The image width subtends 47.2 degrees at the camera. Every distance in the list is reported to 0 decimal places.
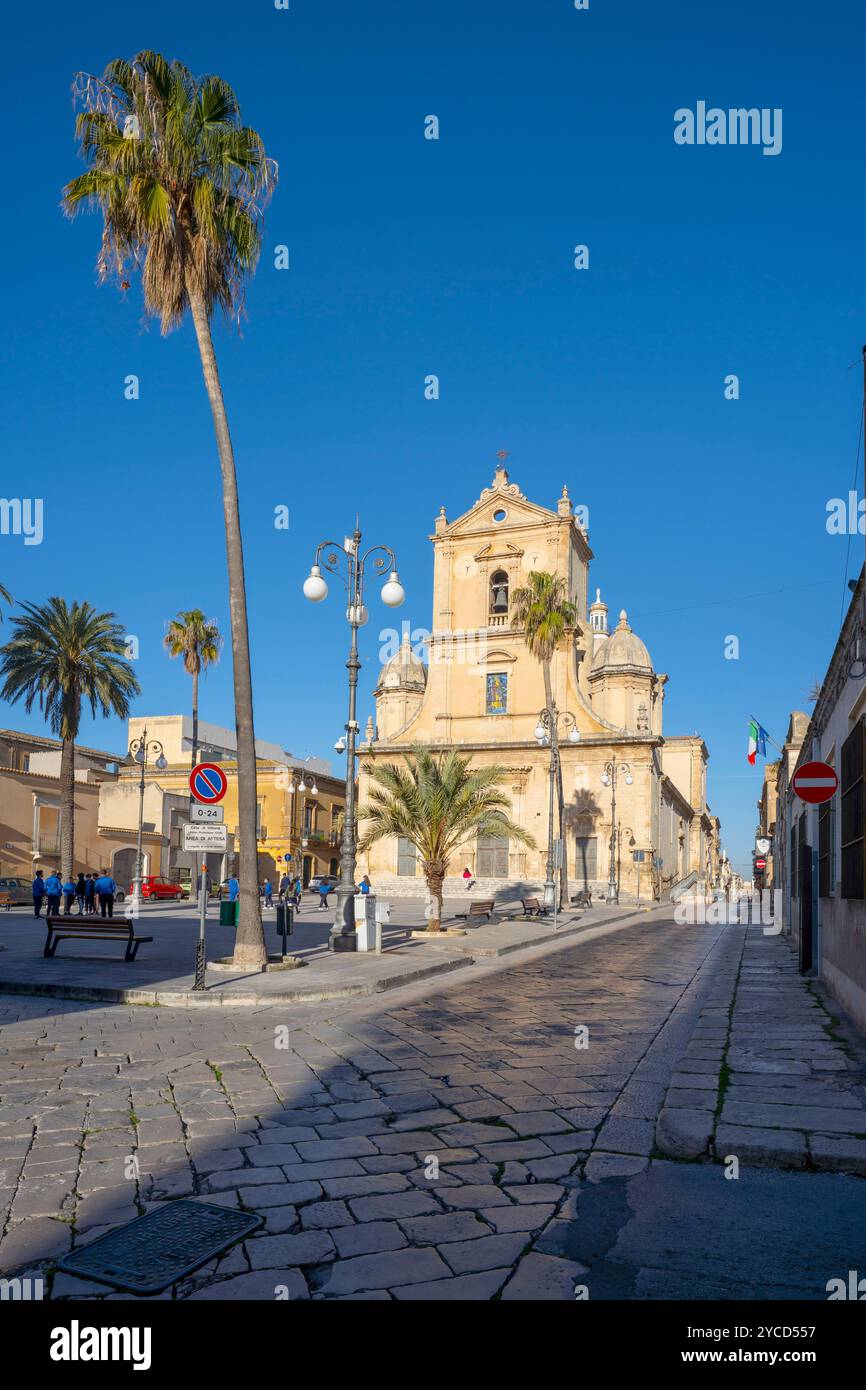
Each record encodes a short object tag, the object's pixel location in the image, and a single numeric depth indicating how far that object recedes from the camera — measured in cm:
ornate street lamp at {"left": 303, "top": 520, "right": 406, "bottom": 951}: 1780
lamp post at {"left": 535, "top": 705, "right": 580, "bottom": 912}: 3272
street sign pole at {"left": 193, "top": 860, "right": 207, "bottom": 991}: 1188
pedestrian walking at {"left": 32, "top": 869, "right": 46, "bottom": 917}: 2573
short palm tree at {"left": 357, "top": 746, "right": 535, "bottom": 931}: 2420
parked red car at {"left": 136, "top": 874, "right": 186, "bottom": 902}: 4178
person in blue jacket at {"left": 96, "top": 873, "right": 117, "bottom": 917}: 2459
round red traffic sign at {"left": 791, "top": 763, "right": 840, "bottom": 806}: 1123
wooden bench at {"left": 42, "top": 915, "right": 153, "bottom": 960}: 1485
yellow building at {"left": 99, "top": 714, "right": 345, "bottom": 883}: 5084
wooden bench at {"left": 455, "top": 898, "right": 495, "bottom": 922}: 2797
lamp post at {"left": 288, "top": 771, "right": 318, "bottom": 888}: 5772
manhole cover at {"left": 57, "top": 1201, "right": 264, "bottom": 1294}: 381
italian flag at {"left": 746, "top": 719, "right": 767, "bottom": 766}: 4669
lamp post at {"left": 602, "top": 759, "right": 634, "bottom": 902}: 4594
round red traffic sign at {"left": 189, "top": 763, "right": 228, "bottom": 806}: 1257
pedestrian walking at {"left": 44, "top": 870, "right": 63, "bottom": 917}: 2501
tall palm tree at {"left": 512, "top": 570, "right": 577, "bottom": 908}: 3888
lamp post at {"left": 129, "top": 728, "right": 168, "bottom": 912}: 3614
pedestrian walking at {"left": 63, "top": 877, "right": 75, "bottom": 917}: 2762
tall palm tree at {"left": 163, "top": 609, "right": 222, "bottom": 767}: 4495
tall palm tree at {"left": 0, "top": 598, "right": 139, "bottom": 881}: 3628
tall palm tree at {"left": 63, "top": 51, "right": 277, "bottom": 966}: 1378
